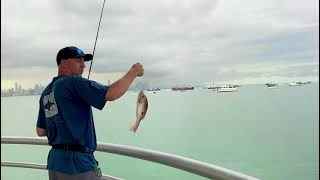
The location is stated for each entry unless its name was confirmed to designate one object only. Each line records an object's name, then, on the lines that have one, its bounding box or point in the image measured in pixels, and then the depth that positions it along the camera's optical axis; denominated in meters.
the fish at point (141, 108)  1.17
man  1.05
